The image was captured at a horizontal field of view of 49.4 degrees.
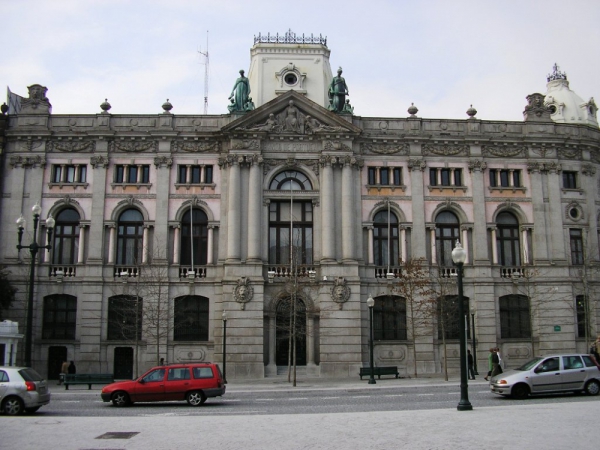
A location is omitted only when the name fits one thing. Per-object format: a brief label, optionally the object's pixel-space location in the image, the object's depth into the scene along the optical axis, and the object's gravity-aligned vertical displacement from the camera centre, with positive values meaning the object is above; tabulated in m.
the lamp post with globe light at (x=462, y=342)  21.80 -0.37
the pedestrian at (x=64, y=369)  40.12 -2.22
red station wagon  26.25 -2.16
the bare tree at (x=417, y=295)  43.38 +2.41
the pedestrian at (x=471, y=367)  39.19 -2.17
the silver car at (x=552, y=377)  25.78 -1.85
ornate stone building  43.91 +7.18
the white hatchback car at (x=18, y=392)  22.22 -1.98
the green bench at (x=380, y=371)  40.12 -2.40
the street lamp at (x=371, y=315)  39.48 +1.01
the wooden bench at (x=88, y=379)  35.69 -2.49
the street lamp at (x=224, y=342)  40.53 -0.64
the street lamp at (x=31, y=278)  27.22 +2.35
